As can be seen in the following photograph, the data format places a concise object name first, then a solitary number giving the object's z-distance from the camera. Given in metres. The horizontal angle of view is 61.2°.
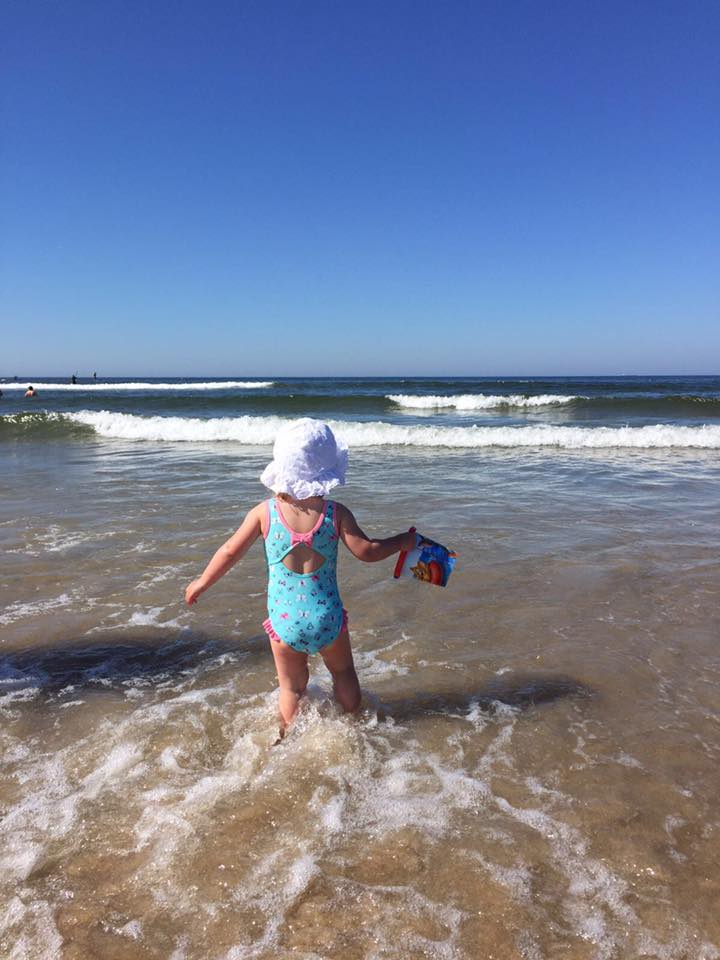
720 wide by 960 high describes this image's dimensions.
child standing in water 3.10
